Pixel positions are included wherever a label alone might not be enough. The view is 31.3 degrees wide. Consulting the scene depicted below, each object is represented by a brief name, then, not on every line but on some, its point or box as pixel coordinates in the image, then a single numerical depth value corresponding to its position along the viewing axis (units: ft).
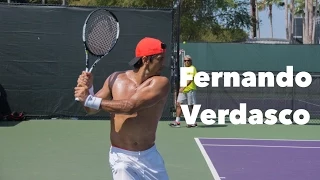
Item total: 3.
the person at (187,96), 38.96
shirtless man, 12.56
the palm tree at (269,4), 160.29
